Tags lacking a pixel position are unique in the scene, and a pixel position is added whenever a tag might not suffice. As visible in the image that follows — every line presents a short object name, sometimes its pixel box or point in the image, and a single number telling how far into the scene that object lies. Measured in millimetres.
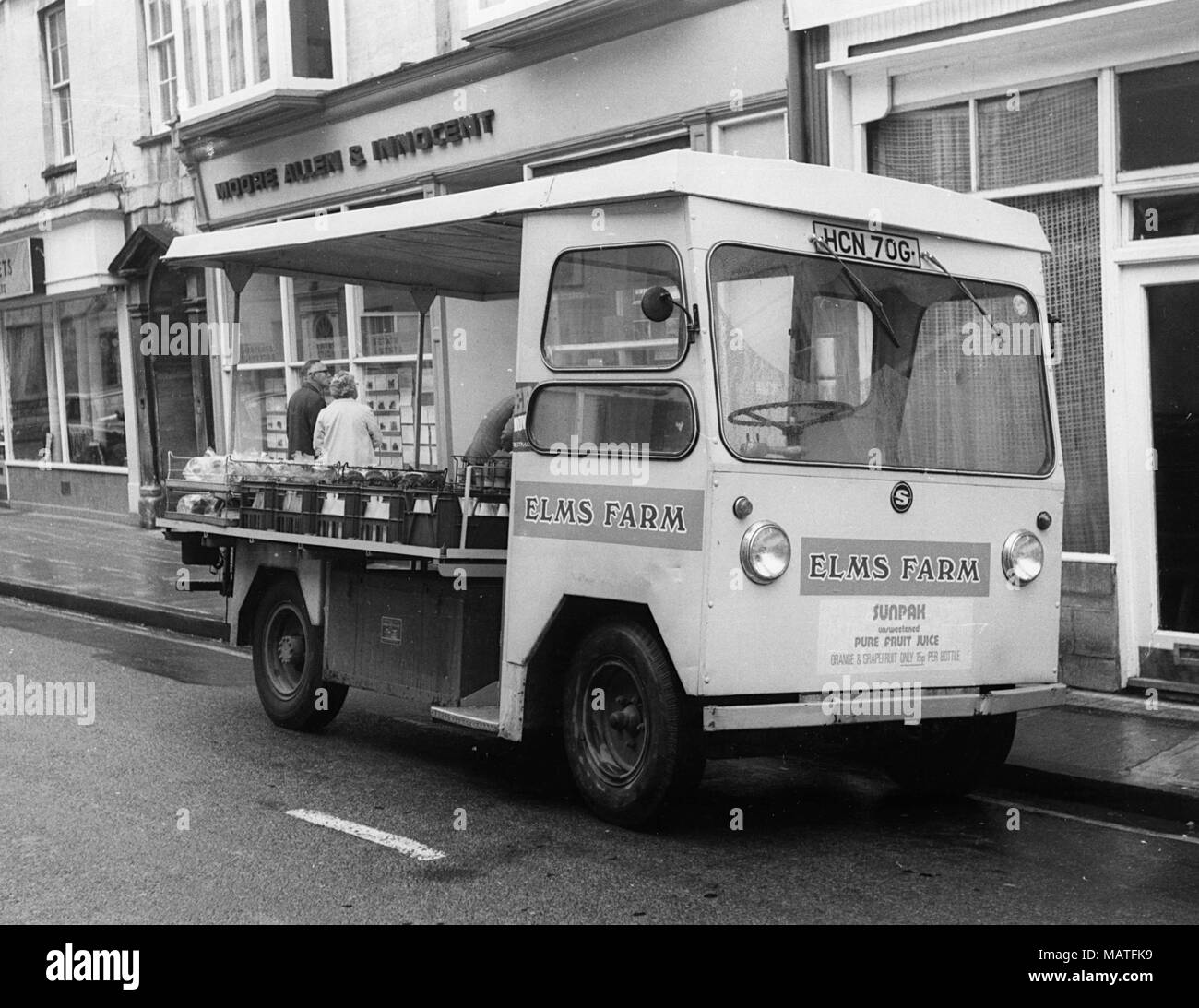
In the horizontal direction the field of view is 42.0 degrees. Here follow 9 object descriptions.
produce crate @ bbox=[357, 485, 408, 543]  7312
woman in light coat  9453
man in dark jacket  10758
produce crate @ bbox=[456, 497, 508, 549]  7012
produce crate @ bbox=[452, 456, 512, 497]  7047
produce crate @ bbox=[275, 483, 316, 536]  8062
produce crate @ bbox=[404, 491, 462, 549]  6992
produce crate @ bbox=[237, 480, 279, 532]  8422
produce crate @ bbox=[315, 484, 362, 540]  7711
